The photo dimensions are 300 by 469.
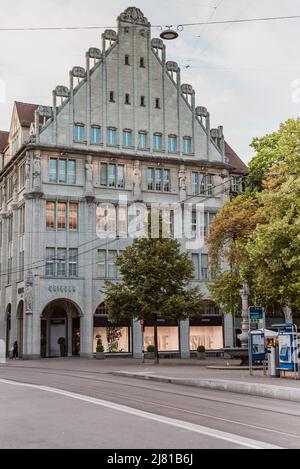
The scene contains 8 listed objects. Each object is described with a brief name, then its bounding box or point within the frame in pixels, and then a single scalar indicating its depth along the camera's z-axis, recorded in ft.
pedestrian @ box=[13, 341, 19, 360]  168.55
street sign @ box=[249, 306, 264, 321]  88.83
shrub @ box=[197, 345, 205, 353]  161.07
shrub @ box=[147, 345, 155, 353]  156.87
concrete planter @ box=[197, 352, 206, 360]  161.68
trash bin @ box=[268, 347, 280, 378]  82.79
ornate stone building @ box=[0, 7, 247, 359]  169.17
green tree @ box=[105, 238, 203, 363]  128.47
